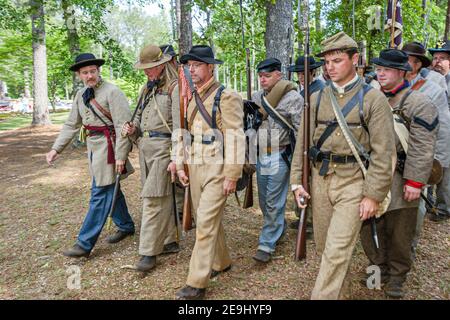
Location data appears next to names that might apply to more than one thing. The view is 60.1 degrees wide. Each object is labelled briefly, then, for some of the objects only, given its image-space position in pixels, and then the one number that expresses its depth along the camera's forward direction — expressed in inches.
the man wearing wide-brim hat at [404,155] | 148.6
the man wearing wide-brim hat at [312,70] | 211.5
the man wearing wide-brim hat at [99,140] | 200.5
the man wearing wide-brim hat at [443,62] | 249.4
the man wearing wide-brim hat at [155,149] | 188.9
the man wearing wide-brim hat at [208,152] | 158.7
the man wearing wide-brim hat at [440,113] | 190.5
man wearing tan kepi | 128.3
